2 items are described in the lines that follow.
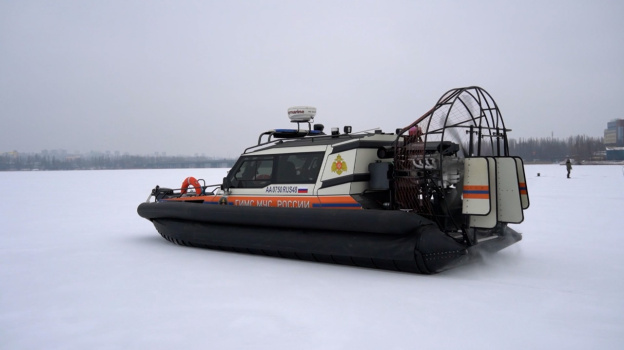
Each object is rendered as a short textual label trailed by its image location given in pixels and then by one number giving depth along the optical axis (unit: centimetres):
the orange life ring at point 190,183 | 834
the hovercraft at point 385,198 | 554
